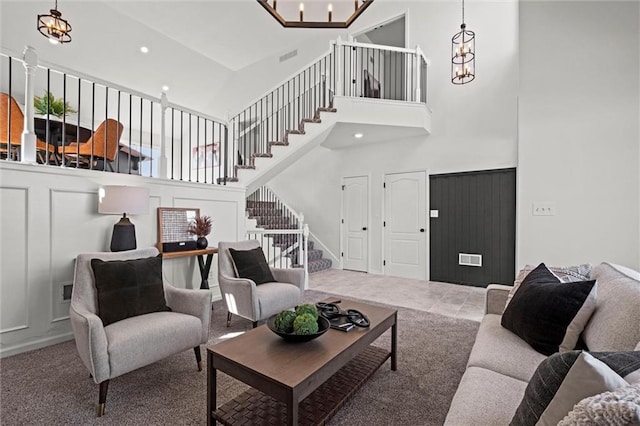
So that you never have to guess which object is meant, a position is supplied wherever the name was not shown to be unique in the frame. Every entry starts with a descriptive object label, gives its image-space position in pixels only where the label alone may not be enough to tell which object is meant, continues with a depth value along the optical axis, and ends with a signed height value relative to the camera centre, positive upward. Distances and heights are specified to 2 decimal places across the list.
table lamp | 2.71 +0.04
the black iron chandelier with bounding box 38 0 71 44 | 3.53 +2.19
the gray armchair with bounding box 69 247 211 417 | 1.72 -0.76
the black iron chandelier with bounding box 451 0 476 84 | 4.90 +2.58
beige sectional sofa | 1.13 -0.72
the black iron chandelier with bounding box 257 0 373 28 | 2.01 +1.30
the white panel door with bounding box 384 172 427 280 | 5.58 -0.24
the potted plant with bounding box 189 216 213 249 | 3.67 -0.23
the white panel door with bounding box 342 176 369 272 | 6.28 -0.21
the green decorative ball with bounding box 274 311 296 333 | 1.64 -0.60
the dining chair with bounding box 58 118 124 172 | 3.62 +0.84
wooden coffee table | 1.32 -0.75
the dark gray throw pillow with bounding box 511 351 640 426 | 0.66 -0.40
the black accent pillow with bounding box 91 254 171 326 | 2.05 -0.55
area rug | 1.70 -1.15
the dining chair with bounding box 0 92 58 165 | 2.84 +0.89
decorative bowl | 1.58 -0.64
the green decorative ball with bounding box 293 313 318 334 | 1.58 -0.59
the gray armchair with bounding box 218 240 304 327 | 2.79 -0.77
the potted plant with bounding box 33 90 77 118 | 4.34 +1.51
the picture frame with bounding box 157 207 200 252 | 3.46 -0.20
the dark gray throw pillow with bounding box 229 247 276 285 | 3.09 -0.56
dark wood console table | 3.57 -0.62
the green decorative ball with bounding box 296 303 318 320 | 1.68 -0.55
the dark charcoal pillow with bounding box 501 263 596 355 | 1.49 -0.51
